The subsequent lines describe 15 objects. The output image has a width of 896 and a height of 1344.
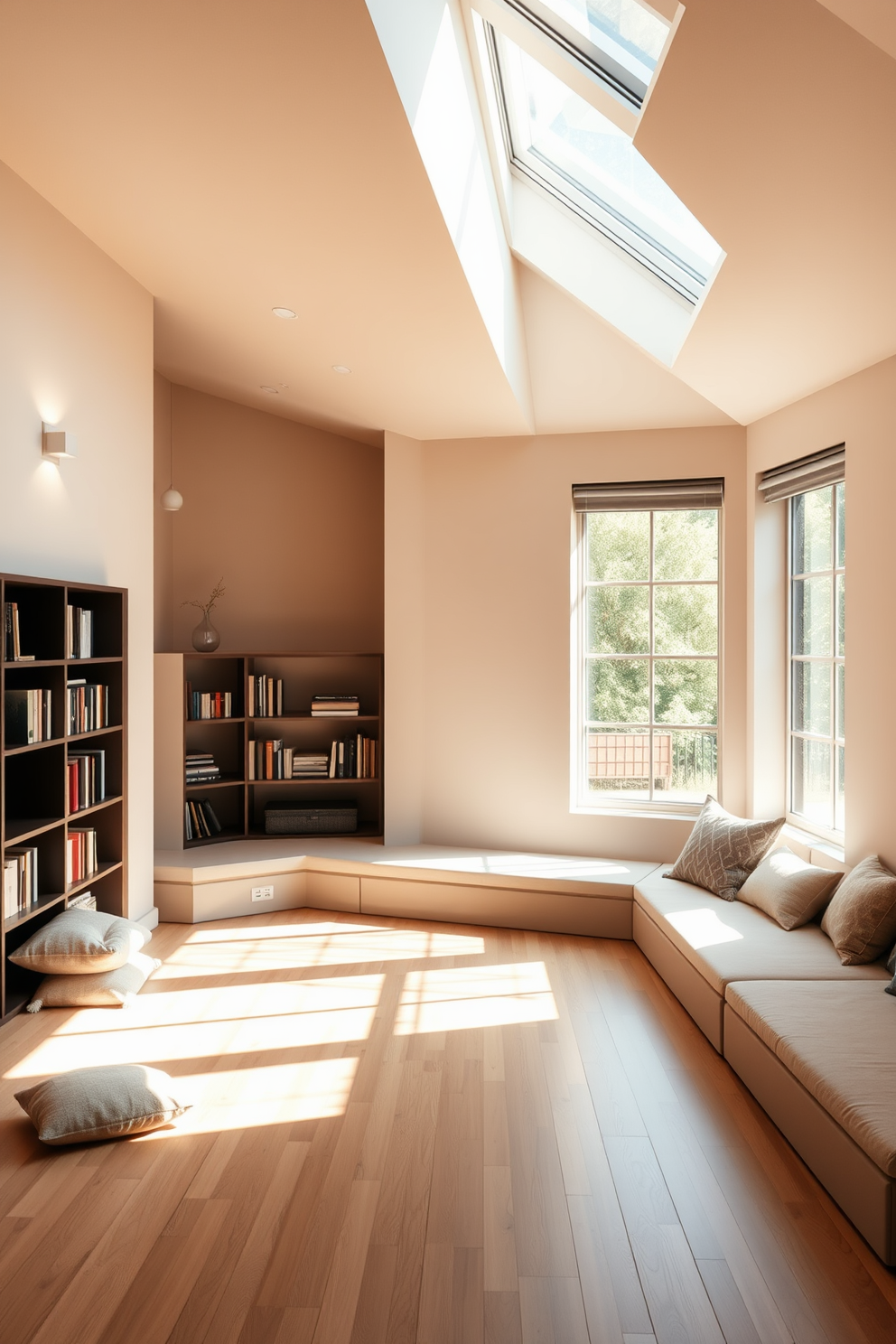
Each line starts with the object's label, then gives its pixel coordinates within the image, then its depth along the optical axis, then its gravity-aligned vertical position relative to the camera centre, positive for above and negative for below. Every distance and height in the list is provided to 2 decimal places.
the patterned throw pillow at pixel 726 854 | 4.49 -0.99
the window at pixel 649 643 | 5.42 +0.09
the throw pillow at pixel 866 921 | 3.49 -1.03
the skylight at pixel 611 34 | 3.00 +2.12
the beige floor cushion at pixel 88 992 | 3.67 -1.35
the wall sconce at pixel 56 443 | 3.73 +0.90
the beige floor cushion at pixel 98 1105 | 2.72 -1.36
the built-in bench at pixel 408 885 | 4.95 -1.28
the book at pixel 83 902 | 4.01 -1.08
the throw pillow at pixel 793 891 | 3.94 -1.03
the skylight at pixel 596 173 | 3.89 +2.26
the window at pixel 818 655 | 4.46 +0.01
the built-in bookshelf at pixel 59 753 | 3.52 -0.41
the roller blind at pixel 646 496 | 5.34 +0.97
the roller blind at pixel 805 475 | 4.27 +0.92
